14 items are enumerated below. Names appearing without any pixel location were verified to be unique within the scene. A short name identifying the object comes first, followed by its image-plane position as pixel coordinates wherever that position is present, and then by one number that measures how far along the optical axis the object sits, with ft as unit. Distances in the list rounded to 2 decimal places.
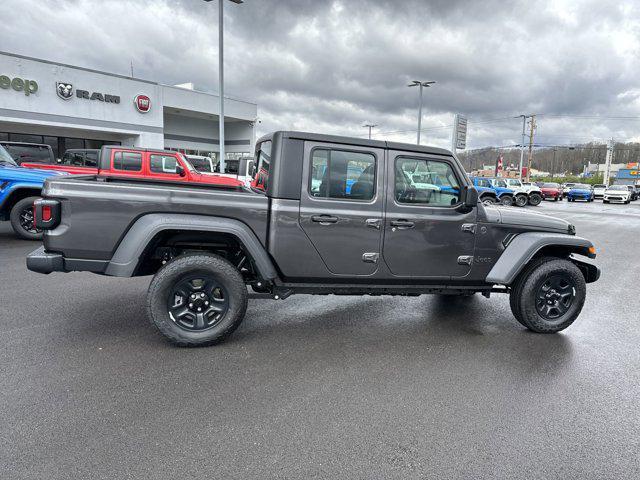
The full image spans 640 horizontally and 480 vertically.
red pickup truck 33.50
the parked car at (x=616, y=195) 114.73
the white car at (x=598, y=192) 129.94
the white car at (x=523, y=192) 88.17
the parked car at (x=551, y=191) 113.80
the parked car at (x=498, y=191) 84.17
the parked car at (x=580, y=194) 115.44
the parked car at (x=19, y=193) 25.66
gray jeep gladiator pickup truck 11.53
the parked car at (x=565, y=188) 136.21
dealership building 80.28
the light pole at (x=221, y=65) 57.41
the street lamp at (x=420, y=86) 106.22
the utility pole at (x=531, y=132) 196.33
